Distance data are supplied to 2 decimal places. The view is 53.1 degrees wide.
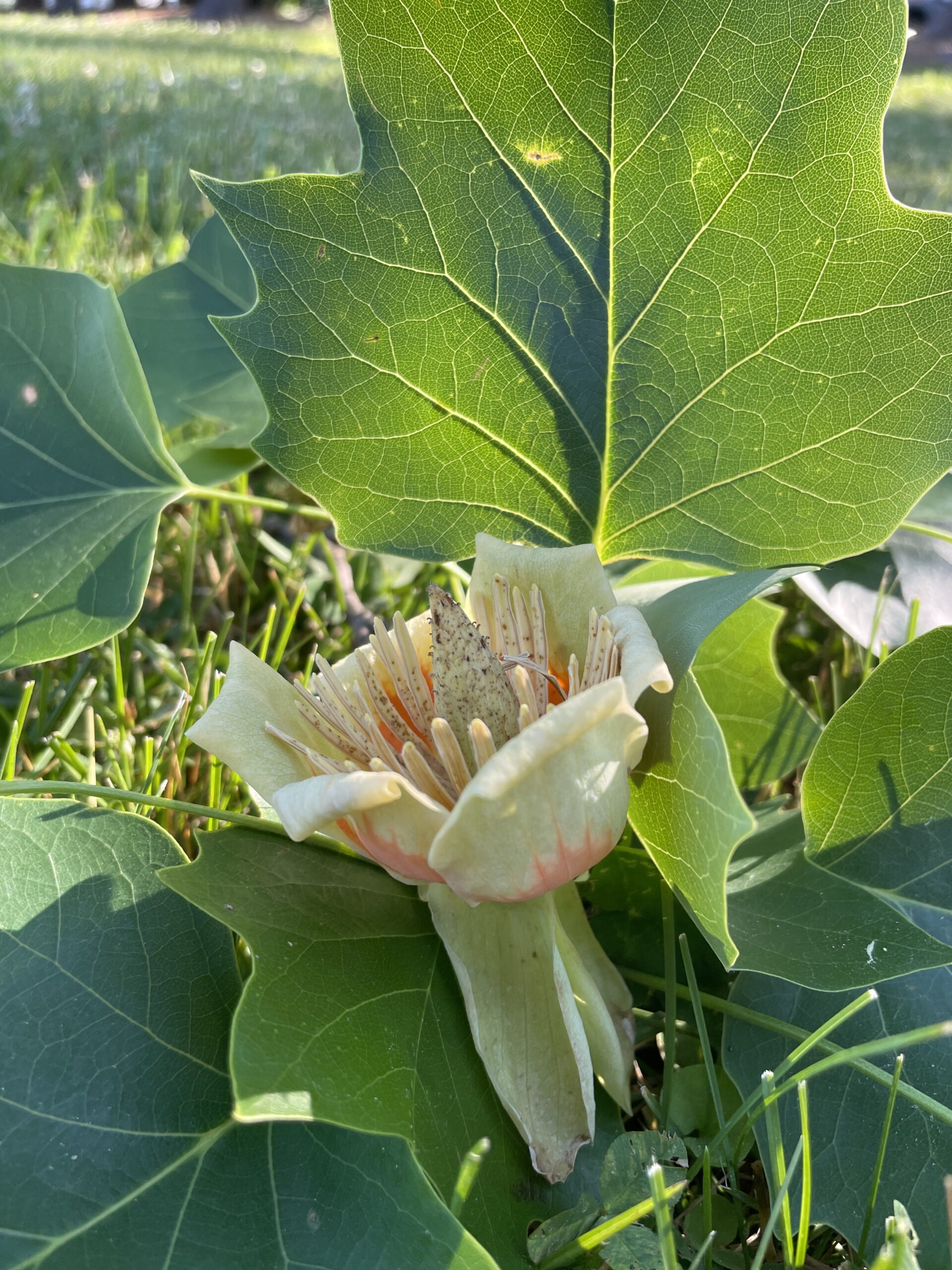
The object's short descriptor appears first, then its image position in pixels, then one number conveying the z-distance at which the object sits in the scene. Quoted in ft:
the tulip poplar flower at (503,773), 0.38
